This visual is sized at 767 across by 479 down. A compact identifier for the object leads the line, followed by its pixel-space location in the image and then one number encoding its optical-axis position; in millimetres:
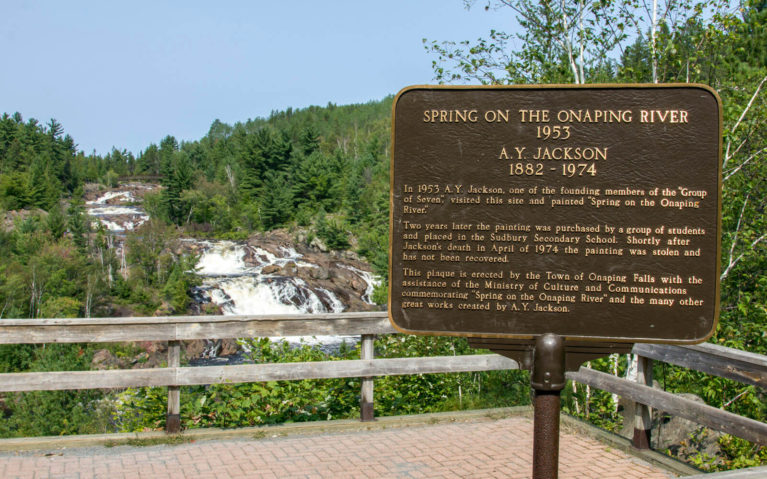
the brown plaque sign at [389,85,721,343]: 3688
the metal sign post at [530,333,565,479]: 3709
